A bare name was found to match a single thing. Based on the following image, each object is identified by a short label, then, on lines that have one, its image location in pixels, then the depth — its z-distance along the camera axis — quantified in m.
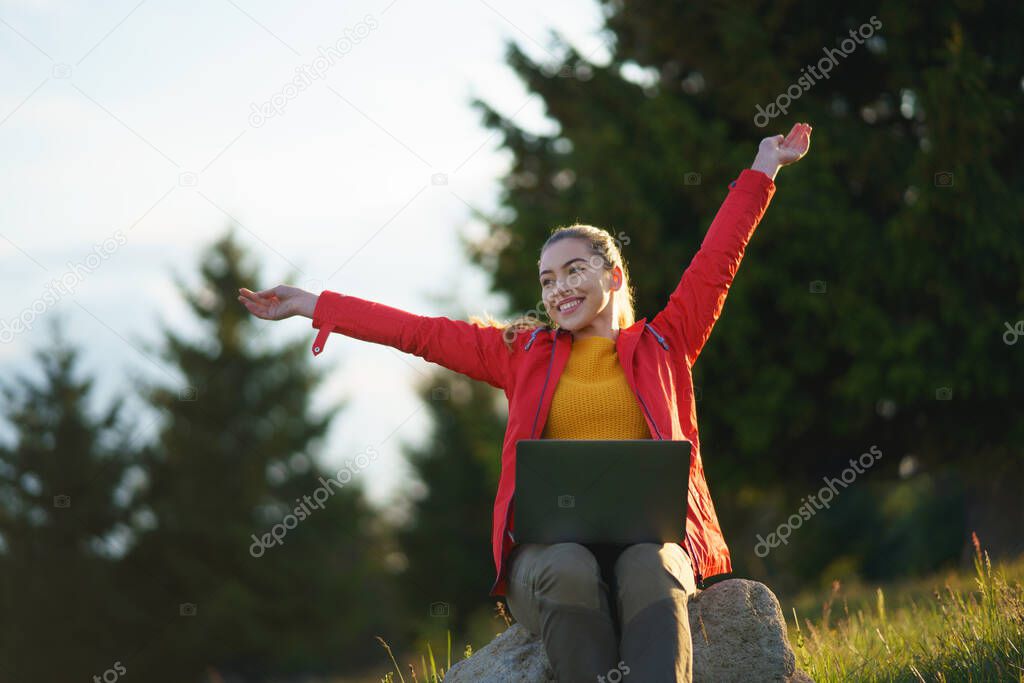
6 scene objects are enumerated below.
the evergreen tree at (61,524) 21.12
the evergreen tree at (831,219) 8.64
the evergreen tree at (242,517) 22.16
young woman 3.15
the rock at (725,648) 3.54
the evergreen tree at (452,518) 22.44
